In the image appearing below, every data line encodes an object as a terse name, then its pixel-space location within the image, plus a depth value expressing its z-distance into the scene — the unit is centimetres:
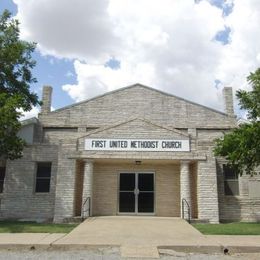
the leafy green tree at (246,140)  1427
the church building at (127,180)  1705
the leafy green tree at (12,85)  1476
